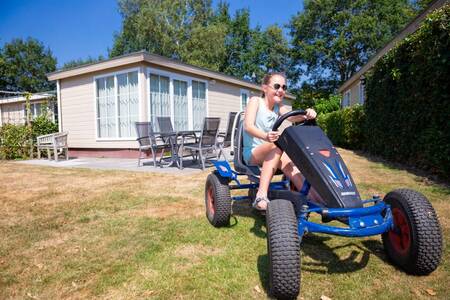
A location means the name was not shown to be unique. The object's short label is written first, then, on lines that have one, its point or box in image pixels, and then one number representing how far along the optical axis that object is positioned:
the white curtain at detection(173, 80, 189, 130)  10.57
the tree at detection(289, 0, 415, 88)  29.70
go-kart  1.74
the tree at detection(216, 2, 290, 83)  33.72
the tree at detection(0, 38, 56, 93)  40.03
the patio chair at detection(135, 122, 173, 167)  7.10
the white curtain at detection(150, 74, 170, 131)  9.70
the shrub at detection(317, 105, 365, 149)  10.14
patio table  6.77
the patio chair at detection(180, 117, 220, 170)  6.46
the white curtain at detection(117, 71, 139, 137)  9.60
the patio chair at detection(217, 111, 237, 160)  5.98
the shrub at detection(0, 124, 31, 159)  10.95
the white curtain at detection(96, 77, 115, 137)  10.21
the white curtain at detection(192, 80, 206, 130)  11.34
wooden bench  9.30
